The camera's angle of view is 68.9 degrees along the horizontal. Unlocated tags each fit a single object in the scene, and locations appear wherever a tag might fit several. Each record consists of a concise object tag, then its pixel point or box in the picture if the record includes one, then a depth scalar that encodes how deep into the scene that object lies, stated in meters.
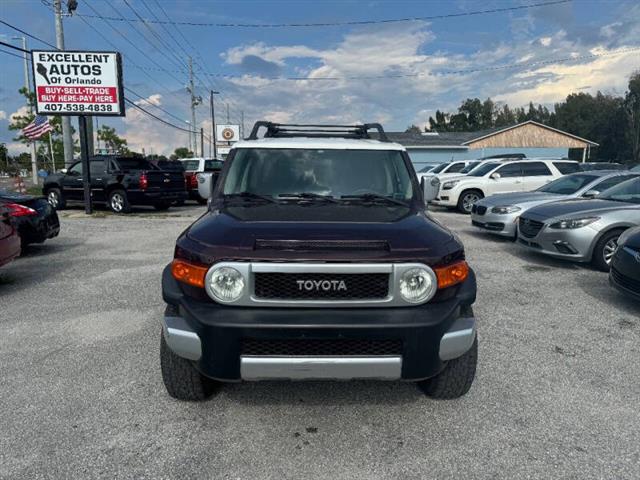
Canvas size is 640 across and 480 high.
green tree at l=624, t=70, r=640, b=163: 64.06
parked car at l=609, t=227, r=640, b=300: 4.93
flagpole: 32.57
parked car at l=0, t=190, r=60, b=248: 8.02
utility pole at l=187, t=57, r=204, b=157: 44.13
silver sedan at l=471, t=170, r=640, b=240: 9.16
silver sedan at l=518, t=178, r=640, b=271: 6.81
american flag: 24.09
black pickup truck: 14.91
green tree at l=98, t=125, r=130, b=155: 53.25
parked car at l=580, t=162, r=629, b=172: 18.98
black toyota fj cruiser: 2.57
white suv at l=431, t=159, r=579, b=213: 14.67
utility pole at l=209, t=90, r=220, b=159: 53.25
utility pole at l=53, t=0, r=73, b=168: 19.02
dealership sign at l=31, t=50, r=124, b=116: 14.29
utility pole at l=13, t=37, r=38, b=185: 28.57
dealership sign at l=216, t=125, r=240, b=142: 64.12
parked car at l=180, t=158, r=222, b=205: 18.03
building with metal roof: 39.47
